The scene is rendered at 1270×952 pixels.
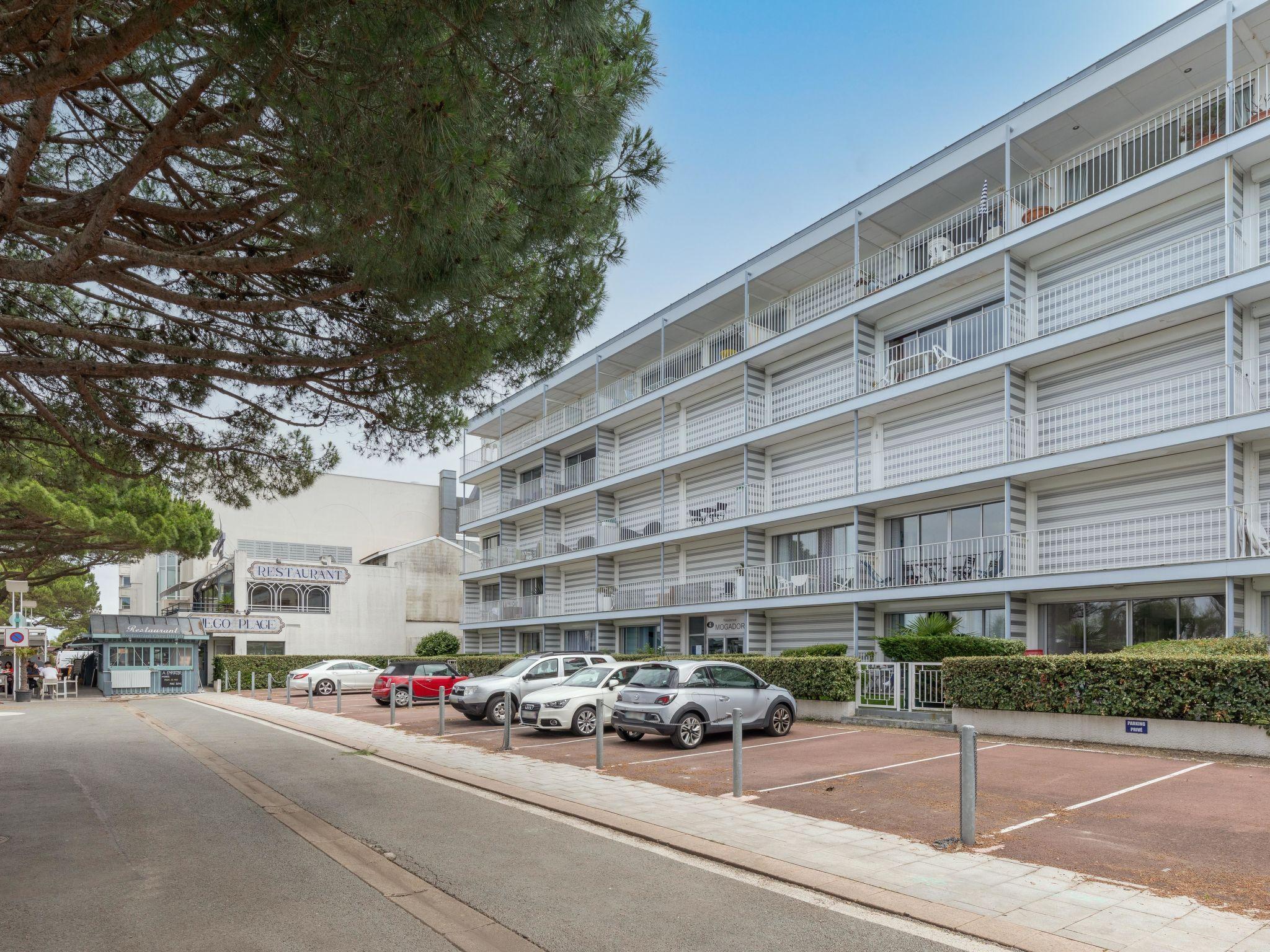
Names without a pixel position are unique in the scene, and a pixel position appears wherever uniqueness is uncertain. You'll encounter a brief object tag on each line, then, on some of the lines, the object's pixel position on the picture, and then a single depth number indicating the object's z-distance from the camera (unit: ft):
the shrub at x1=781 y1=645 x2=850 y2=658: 75.36
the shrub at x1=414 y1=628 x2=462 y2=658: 146.41
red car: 88.22
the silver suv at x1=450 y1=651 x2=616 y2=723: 65.98
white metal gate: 61.00
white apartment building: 58.08
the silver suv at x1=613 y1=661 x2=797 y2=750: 49.42
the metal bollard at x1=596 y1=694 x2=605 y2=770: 42.32
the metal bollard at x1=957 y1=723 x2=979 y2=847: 26.55
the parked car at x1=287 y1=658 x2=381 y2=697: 110.83
